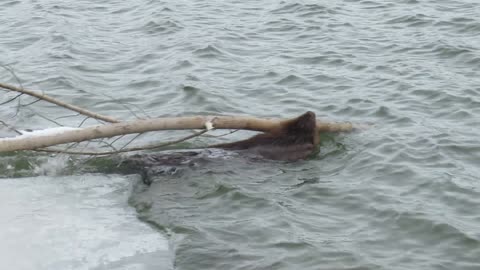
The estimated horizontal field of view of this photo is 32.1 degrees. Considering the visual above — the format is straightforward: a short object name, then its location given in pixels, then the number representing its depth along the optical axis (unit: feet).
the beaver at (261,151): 32.30
